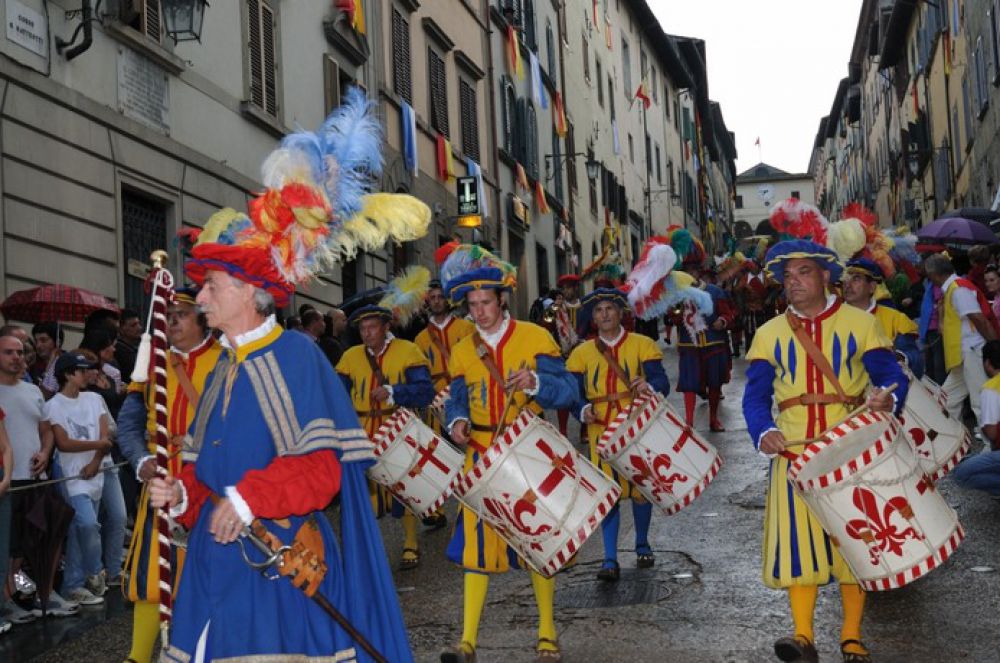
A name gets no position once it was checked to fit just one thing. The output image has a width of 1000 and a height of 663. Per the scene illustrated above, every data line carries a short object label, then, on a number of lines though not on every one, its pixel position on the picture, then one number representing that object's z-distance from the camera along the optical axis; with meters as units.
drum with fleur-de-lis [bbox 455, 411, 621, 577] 6.00
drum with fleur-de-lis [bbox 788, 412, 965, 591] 5.27
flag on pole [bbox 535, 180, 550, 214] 31.02
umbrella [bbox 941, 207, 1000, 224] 16.53
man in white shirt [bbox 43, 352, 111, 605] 8.10
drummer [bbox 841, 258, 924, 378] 9.29
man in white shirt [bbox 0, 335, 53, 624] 7.77
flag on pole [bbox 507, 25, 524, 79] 28.97
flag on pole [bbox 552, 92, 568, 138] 33.50
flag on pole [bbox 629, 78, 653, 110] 41.21
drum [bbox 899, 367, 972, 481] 7.82
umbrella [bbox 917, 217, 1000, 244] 14.51
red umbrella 9.77
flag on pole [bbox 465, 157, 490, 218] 24.36
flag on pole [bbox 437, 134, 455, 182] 23.06
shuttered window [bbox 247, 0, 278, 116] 15.38
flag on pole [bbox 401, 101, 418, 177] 20.80
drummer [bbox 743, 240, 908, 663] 5.69
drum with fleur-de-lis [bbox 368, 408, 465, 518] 7.86
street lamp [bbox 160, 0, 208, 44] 11.70
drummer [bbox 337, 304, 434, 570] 9.28
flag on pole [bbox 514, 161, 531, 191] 28.80
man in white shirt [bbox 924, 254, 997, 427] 10.98
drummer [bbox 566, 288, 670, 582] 8.45
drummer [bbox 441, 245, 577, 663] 6.40
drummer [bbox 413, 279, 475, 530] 11.13
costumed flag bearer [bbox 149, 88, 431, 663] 3.86
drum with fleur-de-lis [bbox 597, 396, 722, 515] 7.71
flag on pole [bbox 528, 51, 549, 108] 30.77
